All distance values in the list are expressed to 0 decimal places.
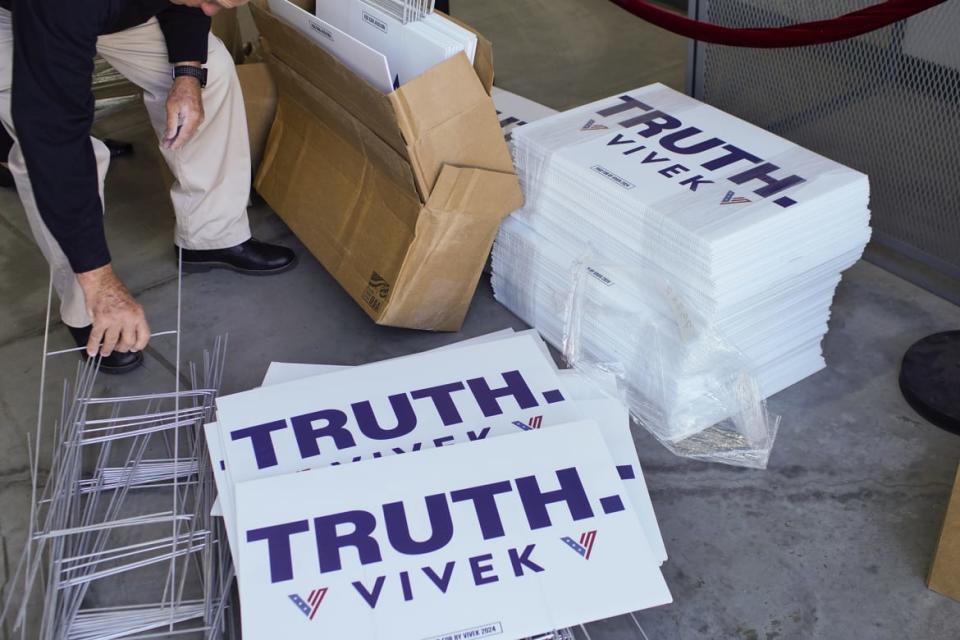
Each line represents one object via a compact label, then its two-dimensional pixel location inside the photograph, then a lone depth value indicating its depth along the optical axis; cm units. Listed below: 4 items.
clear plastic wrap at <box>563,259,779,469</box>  189
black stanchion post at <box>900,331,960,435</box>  197
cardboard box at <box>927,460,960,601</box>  158
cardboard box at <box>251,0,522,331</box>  198
